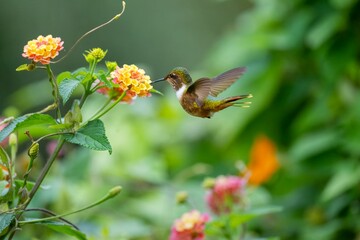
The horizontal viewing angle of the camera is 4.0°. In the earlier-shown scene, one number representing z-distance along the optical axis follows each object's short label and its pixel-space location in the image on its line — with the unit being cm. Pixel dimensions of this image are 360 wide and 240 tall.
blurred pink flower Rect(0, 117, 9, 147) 412
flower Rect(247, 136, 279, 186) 608
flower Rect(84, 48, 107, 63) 381
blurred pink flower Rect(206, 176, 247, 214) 412
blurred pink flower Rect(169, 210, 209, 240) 397
